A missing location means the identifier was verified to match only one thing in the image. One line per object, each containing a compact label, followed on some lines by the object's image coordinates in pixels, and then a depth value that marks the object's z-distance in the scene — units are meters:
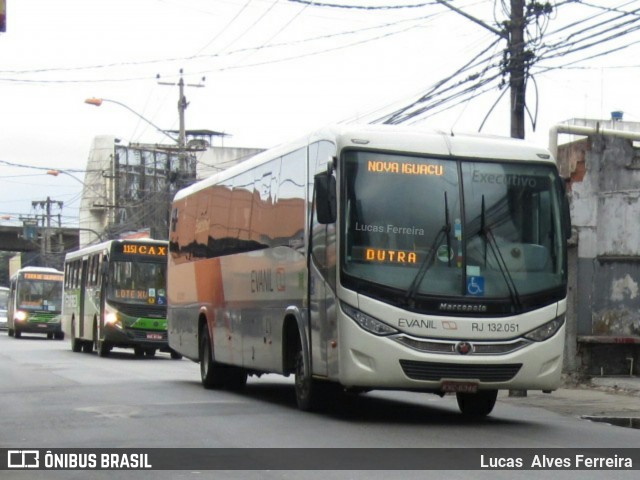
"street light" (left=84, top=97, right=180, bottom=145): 37.16
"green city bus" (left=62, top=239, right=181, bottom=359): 33.91
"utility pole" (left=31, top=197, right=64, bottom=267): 91.44
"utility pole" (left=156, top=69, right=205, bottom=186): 44.96
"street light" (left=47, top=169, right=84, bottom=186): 54.72
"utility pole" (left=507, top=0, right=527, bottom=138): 19.98
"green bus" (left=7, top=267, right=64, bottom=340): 56.81
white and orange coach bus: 13.45
